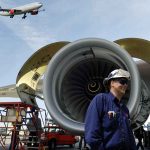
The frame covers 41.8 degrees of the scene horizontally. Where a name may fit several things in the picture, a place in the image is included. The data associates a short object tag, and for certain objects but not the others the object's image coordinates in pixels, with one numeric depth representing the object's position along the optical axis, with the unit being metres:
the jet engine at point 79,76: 3.00
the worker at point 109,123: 1.44
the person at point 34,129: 5.90
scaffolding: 5.64
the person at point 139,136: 6.22
